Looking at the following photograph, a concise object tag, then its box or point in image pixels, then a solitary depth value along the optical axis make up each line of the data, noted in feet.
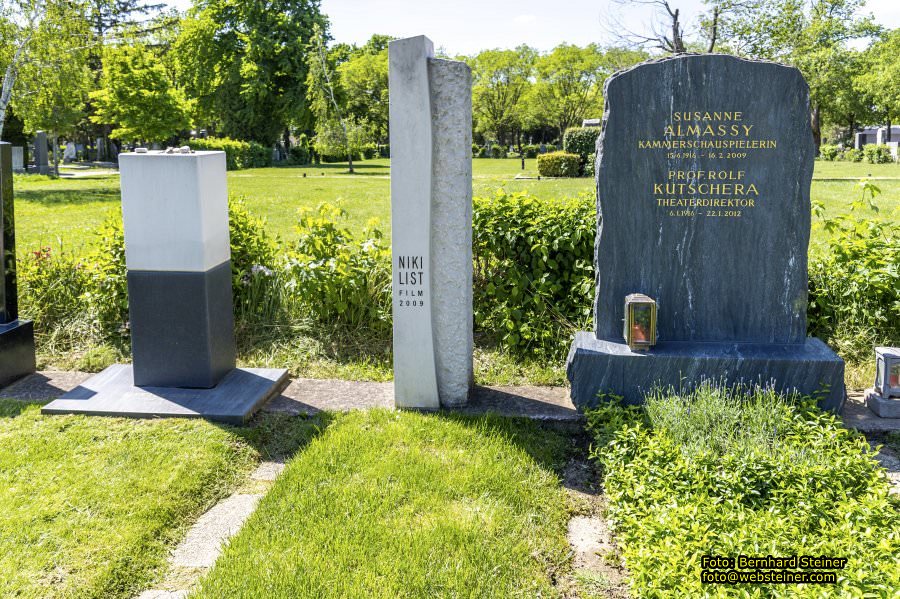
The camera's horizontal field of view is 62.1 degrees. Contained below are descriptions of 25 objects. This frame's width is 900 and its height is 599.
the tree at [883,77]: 145.49
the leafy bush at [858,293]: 19.06
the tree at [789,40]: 106.01
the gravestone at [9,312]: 17.97
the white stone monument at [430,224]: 15.37
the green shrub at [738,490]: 9.73
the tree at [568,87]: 159.43
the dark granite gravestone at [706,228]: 15.72
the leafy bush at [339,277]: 20.44
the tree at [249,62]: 133.90
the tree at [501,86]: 172.35
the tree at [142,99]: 93.30
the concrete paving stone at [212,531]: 10.84
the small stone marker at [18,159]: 102.58
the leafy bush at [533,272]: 19.70
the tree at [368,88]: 173.88
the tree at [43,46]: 63.21
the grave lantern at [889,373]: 15.79
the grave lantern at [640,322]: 15.62
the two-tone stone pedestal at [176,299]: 15.96
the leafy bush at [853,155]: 133.29
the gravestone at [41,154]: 99.97
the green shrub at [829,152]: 143.54
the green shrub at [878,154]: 123.24
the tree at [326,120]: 110.73
